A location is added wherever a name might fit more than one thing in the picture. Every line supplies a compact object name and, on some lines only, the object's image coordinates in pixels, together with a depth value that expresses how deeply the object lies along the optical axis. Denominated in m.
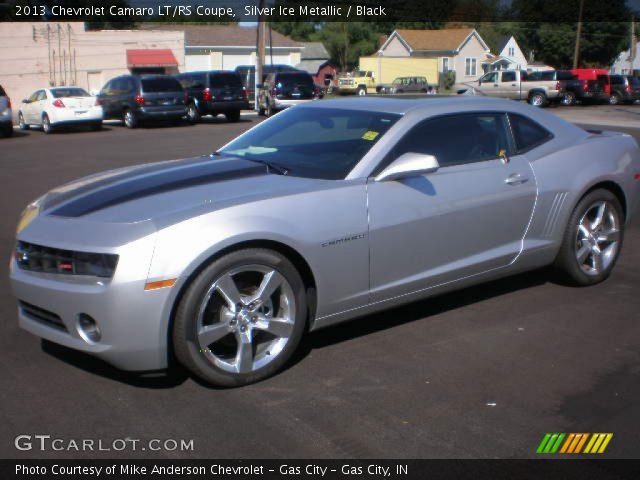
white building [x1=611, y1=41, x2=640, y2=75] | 92.44
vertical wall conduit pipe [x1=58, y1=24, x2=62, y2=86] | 42.16
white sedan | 24.34
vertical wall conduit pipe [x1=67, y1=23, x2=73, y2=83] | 42.07
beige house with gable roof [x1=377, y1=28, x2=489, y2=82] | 75.19
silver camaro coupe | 4.02
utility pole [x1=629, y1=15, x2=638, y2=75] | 67.99
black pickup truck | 42.41
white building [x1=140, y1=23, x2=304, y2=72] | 59.59
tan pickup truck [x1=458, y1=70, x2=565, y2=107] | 42.00
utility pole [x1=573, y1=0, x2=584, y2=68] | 59.33
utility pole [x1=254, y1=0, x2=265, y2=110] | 34.78
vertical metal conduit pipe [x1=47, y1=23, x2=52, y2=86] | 41.50
